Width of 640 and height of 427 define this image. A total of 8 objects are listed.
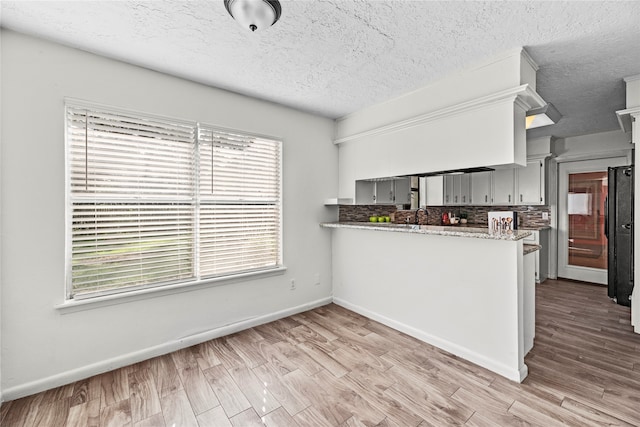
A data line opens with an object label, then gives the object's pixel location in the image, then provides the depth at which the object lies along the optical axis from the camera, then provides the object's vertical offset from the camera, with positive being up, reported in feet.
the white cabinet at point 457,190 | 18.56 +1.45
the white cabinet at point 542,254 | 16.40 -2.49
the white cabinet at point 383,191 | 12.81 +0.98
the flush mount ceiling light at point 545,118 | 11.20 +3.88
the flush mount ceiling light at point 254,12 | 5.37 +3.88
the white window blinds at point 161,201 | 7.48 +0.36
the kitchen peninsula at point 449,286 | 7.51 -2.37
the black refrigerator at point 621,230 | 12.09 -0.76
